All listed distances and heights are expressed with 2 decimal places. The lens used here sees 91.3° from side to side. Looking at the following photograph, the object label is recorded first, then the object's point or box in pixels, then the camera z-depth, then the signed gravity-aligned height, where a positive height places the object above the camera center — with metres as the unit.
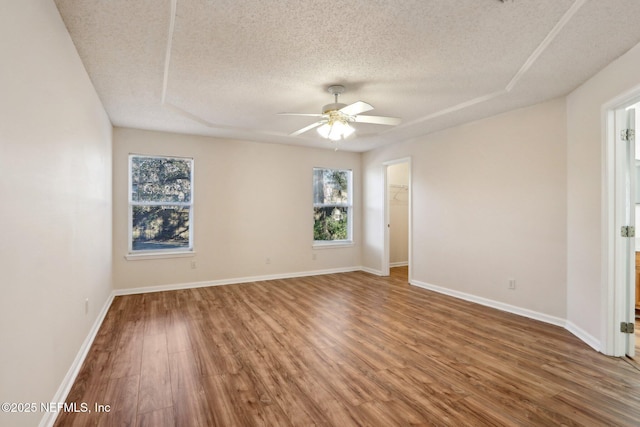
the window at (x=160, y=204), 4.86 +0.12
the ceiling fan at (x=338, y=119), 3.10 +0.96
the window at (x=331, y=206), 6.37 +0.11
